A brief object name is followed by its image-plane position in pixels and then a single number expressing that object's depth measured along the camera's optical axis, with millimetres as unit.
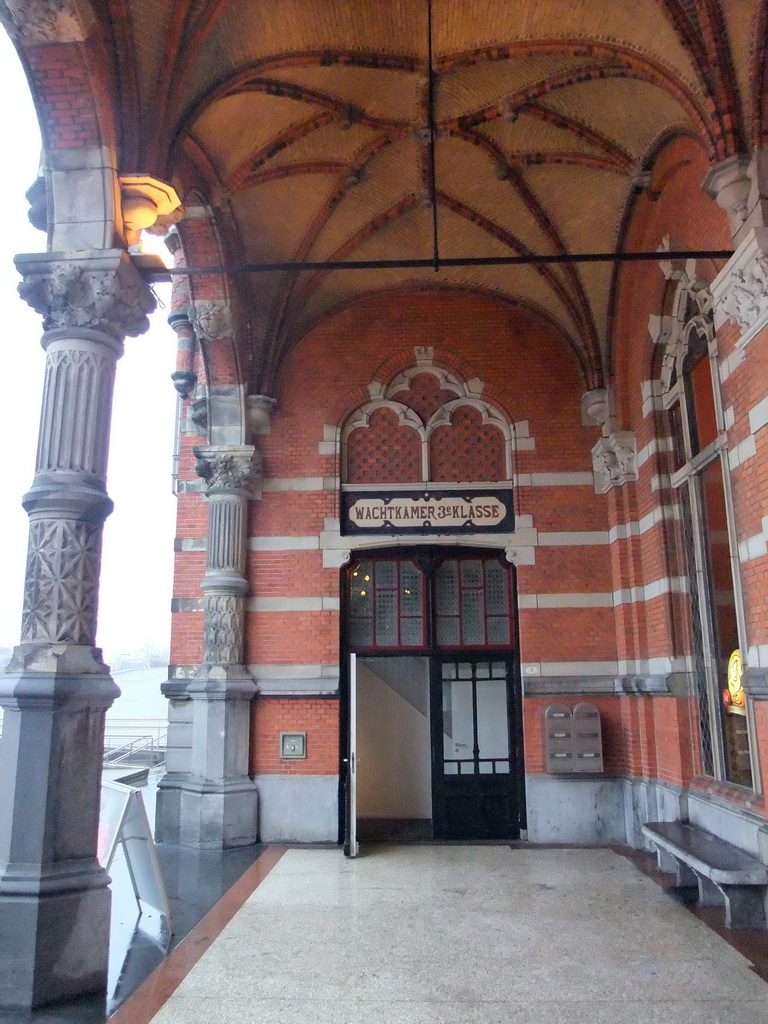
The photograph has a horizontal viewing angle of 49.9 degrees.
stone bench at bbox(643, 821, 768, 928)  5418
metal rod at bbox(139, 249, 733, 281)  5750
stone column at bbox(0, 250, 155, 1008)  4355
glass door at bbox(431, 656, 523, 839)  9031
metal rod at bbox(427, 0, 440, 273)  7087
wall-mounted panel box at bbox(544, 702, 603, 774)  8688
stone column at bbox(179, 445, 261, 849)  8516
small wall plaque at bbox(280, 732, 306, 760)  8953
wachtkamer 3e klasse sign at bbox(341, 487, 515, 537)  9484
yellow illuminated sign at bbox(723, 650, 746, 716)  6508
